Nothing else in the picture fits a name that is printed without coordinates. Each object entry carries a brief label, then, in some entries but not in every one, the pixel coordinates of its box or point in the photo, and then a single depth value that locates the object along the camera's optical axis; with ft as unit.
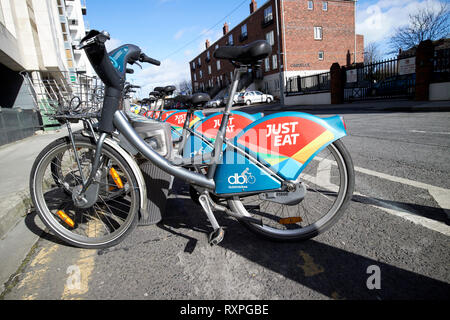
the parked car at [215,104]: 116.61
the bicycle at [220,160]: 6.37
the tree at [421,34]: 106.42
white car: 104.47
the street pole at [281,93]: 77.66
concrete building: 35.59
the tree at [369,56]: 166.30
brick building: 112.06
